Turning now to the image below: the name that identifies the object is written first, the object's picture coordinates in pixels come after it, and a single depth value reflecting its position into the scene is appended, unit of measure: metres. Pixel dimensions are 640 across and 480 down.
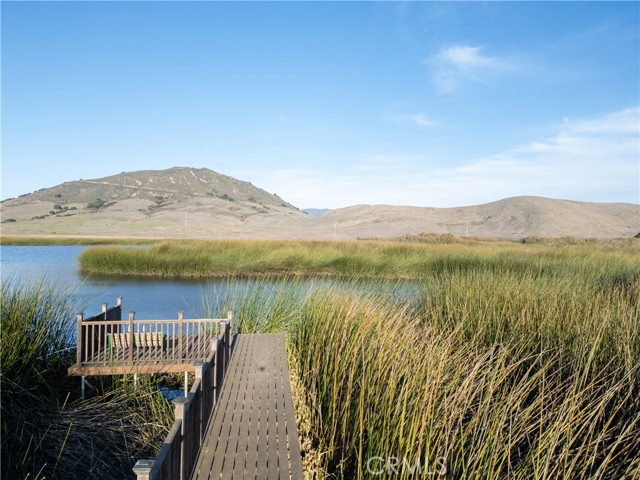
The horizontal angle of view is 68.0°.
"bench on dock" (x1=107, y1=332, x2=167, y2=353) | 6.72
